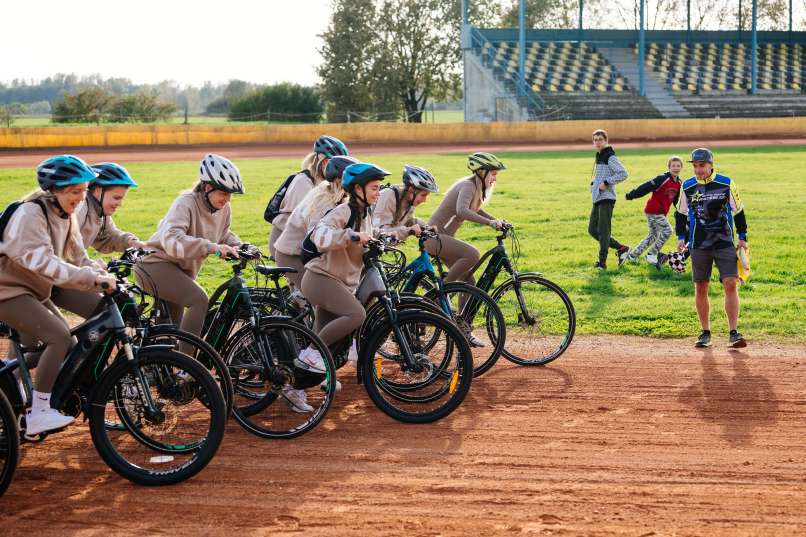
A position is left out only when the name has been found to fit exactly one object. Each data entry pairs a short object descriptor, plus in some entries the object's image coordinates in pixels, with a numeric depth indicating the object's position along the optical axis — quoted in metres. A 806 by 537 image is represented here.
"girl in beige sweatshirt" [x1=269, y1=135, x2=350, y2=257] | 8.72
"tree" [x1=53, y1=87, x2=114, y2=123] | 49.09
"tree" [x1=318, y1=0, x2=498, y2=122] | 58.03
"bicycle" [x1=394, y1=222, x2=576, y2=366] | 8.86
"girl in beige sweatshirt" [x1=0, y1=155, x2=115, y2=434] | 5.74
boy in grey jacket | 14.13
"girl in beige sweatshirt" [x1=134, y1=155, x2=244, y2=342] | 6.89
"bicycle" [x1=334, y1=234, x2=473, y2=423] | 7.00
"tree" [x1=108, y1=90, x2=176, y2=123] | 49.09
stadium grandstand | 47.44
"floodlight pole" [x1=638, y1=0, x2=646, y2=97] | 47.38
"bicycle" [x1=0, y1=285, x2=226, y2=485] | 5.82
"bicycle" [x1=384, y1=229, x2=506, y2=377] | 8.16
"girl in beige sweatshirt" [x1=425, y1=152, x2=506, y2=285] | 9.11
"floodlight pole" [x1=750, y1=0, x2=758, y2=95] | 48.78
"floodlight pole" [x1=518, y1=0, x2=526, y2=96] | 44.97
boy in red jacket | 13.92
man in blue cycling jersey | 9.38
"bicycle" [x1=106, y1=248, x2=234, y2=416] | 6.04
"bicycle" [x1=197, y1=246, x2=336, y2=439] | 6.72
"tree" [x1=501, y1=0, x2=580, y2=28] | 67.81
